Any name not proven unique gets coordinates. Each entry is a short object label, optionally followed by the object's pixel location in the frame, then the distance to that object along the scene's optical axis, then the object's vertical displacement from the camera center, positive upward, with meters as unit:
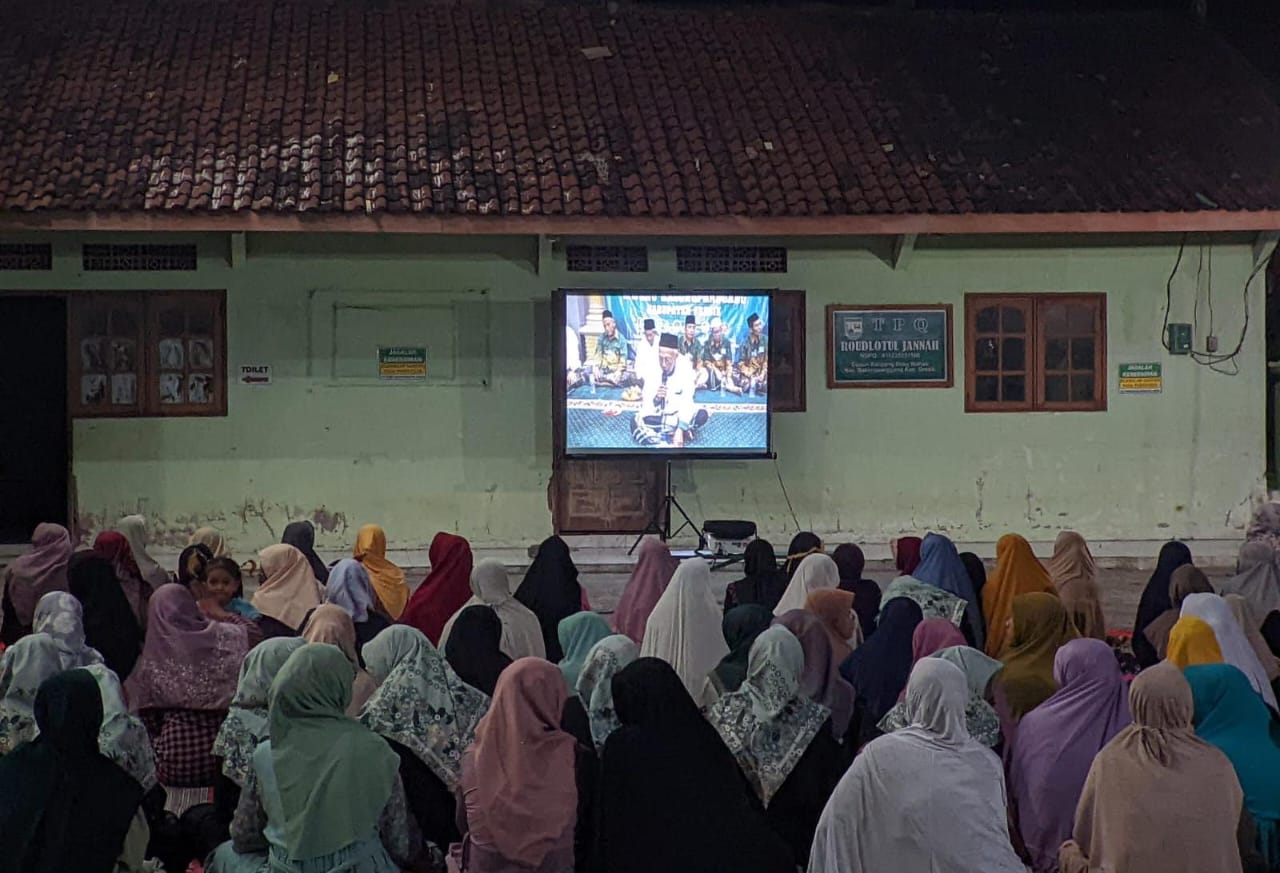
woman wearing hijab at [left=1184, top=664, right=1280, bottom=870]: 4.07 -0.93
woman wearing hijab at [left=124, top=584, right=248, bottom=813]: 5.23 -1.02
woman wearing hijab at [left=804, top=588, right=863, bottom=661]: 5.66 -0.81
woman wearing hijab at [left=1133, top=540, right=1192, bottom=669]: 6.34 -0.92
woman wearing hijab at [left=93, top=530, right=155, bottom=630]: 6.44 -0.76
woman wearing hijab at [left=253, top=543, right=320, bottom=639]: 6.50 -0.83
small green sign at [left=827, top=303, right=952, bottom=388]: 11.67 +0.37
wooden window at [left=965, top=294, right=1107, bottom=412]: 11.77 +0.32
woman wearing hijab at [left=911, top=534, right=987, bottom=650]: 6.75 -0.79
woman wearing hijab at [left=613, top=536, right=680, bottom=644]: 6.90 -0.88
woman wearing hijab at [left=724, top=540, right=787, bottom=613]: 6.86 -0.86
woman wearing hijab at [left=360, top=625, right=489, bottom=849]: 4.27 -0.93
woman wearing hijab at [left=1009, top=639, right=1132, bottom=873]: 4.32 -0.99
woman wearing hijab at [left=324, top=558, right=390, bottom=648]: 6.20 -0.81
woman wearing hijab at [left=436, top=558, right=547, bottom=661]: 5.75 -0.83
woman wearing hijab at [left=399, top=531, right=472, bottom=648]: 6.77 -0.88
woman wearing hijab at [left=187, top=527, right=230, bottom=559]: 7.15 -0.69
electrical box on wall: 11.87 +0.43
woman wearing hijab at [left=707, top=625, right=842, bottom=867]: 4.19 -0.95
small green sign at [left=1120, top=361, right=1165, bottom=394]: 11.87 +0.11
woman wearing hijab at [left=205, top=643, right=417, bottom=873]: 3.62 -0.91
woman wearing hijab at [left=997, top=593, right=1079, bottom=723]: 4.94 -0.86
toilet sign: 11.23 +0.16
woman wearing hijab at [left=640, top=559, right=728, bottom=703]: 5.78 -0.89
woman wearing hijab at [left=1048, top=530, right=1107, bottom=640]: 6.28 -0.85
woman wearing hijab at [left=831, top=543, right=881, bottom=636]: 6.70 -0.87
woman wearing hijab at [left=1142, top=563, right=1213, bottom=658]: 6.00 -0.81
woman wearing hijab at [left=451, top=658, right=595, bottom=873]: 3.85 -0.99
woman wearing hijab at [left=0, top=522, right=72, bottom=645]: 6.68 -0.80
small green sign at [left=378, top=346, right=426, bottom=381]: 11.33 +0.24
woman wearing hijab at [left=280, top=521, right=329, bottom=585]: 7.73 -0.74
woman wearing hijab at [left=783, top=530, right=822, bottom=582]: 7.99 -0.81
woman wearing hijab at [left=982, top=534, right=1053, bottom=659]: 6.74 -0.82
